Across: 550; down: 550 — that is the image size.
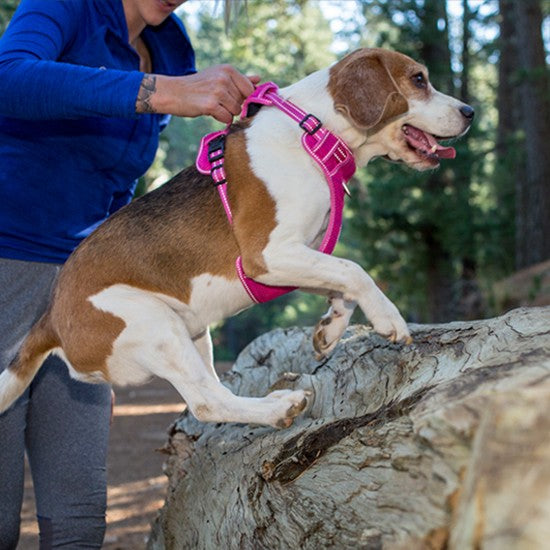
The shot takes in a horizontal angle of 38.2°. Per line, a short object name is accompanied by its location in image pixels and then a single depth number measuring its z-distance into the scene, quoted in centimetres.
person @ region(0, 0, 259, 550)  317
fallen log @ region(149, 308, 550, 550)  176
